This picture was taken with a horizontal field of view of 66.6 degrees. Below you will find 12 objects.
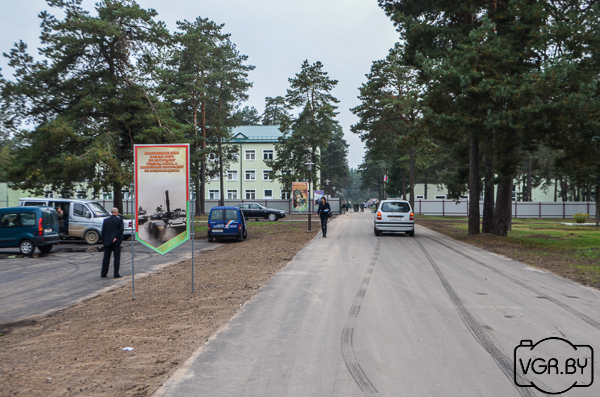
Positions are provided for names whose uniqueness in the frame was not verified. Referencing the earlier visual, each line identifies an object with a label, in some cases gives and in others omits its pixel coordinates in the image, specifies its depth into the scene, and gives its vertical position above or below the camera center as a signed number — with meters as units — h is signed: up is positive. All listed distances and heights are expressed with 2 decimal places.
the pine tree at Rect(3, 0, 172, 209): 23.05 +5.12
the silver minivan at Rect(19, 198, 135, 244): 20.06 -1.12
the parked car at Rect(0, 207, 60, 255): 16.06 -1.17
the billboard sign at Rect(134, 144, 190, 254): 8.70 +0.17
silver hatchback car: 21.19 -0.94
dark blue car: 21.16 -1.25
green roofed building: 69.44 +3.11
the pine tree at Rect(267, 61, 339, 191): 49.16 +8.44
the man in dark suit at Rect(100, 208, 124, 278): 11.40 -1.06
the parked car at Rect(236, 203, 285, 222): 40.22 -1.47
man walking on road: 20.94 -0.74
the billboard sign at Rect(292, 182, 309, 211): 39.78 +0.14
